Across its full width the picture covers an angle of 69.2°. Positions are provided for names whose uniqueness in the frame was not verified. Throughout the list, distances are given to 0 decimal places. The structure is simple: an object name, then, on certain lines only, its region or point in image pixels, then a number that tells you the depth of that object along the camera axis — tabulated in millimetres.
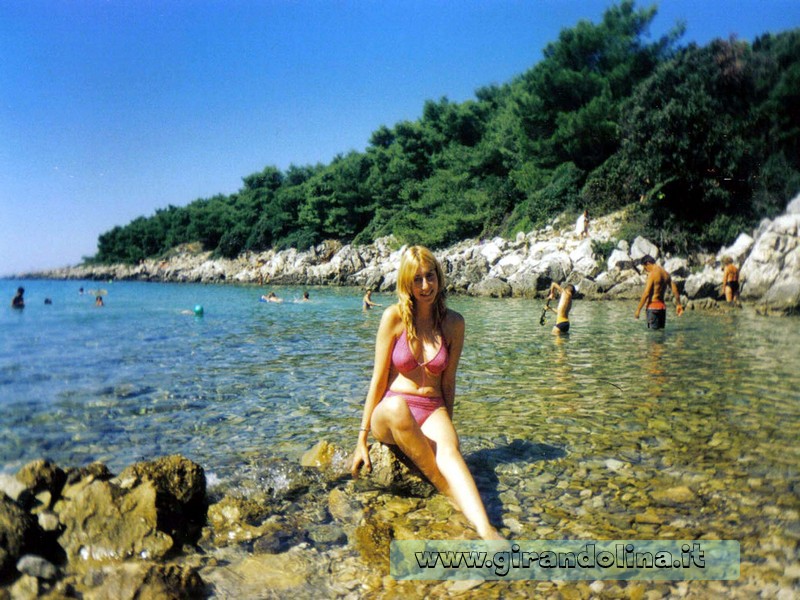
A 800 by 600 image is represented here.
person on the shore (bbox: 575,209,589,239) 31239
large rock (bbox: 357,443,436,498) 4137
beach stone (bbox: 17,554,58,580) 3008
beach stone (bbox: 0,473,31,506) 3582
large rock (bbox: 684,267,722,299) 22344
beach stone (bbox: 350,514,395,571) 3262
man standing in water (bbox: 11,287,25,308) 25370
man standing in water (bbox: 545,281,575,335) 13312
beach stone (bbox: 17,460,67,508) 3721
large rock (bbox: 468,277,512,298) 28688
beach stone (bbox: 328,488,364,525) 3777
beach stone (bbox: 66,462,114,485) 3912
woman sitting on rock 3930
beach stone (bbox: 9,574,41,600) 2832
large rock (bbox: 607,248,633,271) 26484
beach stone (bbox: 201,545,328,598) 2961
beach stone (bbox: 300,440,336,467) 4691
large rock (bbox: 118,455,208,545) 3570
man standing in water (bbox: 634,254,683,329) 13250
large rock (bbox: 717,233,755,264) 23688
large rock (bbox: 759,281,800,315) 17281
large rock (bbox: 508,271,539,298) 27531
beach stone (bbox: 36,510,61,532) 3379
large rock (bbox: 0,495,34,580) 3021
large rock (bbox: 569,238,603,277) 27328
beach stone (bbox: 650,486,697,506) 3846
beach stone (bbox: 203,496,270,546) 3574
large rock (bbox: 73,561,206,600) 2748
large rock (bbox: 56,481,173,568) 3318
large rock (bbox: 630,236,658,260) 26516
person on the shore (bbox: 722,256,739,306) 20422
